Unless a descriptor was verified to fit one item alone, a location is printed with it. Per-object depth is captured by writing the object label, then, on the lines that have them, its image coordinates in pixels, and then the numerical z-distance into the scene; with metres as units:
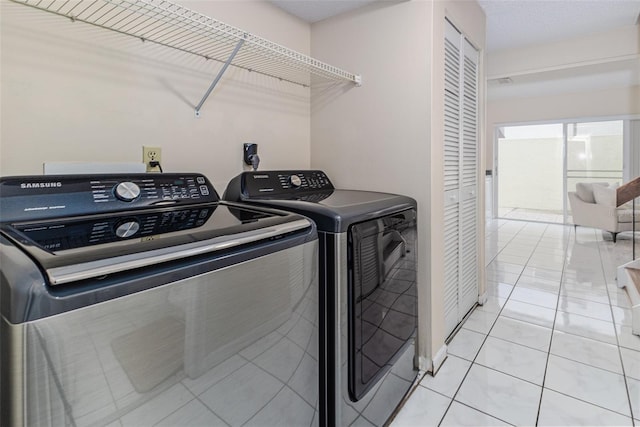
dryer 1.17
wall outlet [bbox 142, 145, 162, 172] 1.39
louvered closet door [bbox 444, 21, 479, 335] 1.92
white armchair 4.68
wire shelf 1.14
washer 0.55
